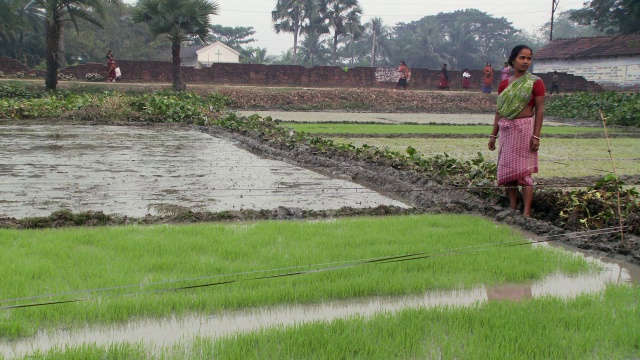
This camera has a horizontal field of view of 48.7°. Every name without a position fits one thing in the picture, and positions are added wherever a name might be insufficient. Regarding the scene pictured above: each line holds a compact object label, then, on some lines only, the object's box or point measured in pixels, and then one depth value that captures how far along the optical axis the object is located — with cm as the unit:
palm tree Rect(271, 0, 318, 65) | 6191
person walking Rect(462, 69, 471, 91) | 3631
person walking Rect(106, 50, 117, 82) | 3011
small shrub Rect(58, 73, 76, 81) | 3002
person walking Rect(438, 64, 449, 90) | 3594
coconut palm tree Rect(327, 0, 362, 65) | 6094
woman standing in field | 650
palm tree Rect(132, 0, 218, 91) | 2672
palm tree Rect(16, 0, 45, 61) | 4116
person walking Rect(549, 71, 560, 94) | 3500
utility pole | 4920
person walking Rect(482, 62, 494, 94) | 3254
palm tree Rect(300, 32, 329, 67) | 6806
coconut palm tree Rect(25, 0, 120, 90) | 2534
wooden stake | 567
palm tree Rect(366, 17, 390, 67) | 7325
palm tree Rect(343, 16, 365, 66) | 6056
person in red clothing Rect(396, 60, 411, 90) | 3434
